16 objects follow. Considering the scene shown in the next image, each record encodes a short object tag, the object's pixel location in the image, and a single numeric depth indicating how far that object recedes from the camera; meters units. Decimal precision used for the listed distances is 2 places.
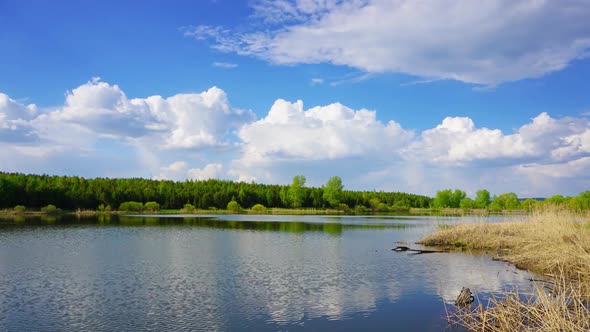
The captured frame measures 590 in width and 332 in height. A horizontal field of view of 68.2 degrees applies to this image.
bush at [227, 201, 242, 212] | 144.88
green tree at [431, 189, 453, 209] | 184.38
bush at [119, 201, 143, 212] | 131.88
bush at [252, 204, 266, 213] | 145.12
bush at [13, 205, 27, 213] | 103.12
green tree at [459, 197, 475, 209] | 185.00
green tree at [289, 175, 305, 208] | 166.50
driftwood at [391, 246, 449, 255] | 36.02
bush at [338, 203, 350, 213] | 164.66
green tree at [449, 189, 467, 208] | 192.60
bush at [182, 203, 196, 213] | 140.30
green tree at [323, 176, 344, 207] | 167.38
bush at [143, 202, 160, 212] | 137.00
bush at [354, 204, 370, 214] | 170.82
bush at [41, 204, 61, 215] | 110.12
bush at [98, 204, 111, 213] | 125.26
